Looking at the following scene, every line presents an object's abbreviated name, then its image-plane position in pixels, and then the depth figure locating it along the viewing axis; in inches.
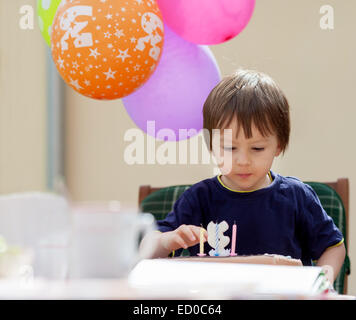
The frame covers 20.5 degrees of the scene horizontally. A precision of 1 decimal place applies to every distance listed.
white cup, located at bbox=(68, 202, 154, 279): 58.6
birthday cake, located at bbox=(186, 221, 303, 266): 66.1
